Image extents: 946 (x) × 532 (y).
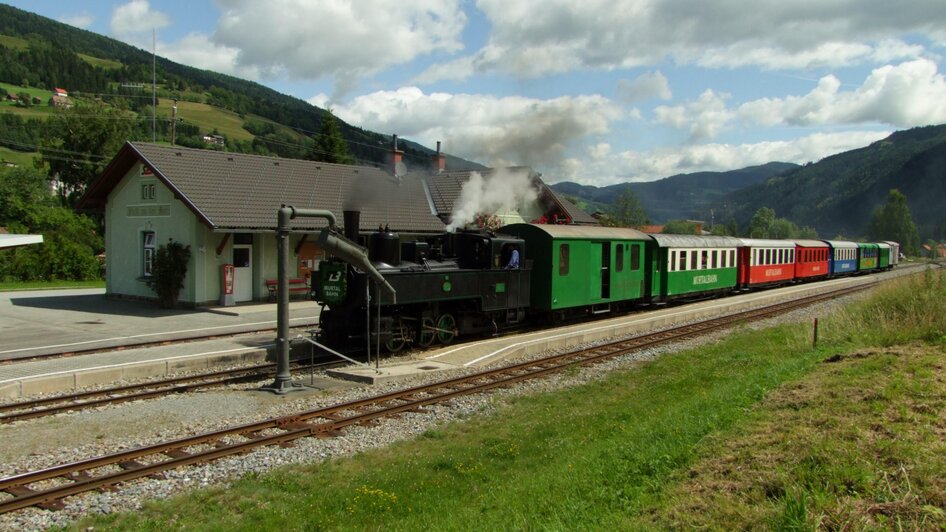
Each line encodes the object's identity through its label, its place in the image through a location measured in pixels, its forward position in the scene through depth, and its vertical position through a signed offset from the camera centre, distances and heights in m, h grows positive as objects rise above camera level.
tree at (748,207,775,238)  121.25 +4.29
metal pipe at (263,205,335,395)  10.67 -1.05
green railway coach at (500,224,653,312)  16.77 -0.68
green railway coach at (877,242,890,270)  51.16 -1.05
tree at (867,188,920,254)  112.12 +3.20
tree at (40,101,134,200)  52.06 +7.83
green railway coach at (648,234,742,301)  21.84 -0.87
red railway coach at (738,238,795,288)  28.70 -0.97
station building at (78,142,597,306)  21.03 +0.97
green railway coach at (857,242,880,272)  45.94 -1.01
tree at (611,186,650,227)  116.69 +6.15
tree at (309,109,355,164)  58.88 +8.81
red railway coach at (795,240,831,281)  35.22 -0.96
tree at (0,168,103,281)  32.72 +0.34
